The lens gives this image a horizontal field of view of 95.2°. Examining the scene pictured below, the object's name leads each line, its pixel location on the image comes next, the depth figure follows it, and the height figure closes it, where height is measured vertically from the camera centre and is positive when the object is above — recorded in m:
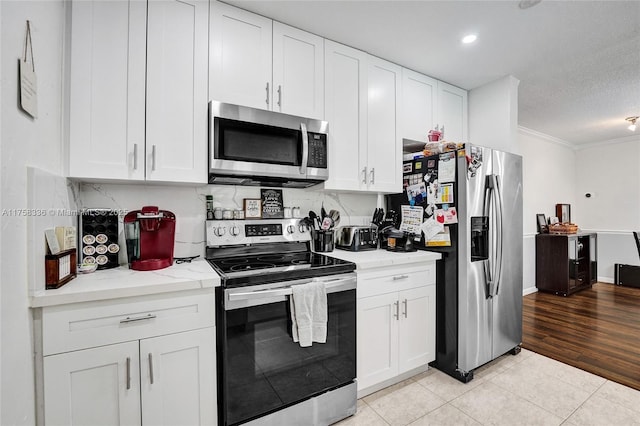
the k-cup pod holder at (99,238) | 1.54 -0.13
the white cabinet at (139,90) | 1.44 +0.65
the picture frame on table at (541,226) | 4.67 -0.22
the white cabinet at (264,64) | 1.76 +0.97
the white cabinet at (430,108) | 2.58 +0.99
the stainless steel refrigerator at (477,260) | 2.12 -0.37
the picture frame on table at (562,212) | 5.07 +0.00
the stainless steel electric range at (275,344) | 1.38 -0.67
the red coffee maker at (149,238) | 1.51 -0.13
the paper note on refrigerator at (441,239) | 2.20 -0.20
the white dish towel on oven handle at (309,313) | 1.51 -0.53
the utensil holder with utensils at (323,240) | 2.23 -0.21
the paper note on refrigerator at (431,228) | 2.23 -0.12
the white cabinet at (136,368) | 1.12 -0.65
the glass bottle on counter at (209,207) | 1.93 +0.04
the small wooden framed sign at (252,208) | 2.07 +0.04
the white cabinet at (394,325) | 1.86 -0.77
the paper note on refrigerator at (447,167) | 2.15 +0.34
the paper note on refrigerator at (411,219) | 2.38 -0.05
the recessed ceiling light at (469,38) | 2.13 +1.29
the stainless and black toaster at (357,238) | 2.31 -0.21
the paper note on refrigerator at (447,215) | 2.15 -0.02
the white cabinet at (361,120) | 2.17 +0.73
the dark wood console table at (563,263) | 4.26 -0.77
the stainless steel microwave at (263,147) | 1.71 +0.42
